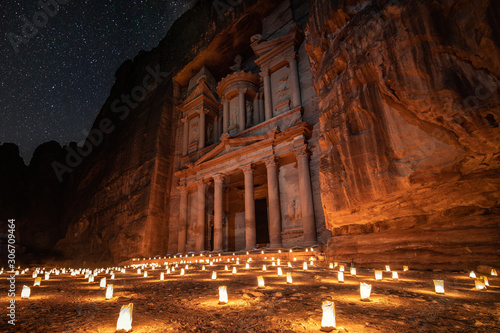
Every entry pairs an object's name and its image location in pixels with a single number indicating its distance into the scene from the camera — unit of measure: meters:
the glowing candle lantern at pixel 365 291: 2.96
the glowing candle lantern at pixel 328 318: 1.99
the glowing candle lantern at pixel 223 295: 2.92
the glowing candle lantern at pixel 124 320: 2.01
